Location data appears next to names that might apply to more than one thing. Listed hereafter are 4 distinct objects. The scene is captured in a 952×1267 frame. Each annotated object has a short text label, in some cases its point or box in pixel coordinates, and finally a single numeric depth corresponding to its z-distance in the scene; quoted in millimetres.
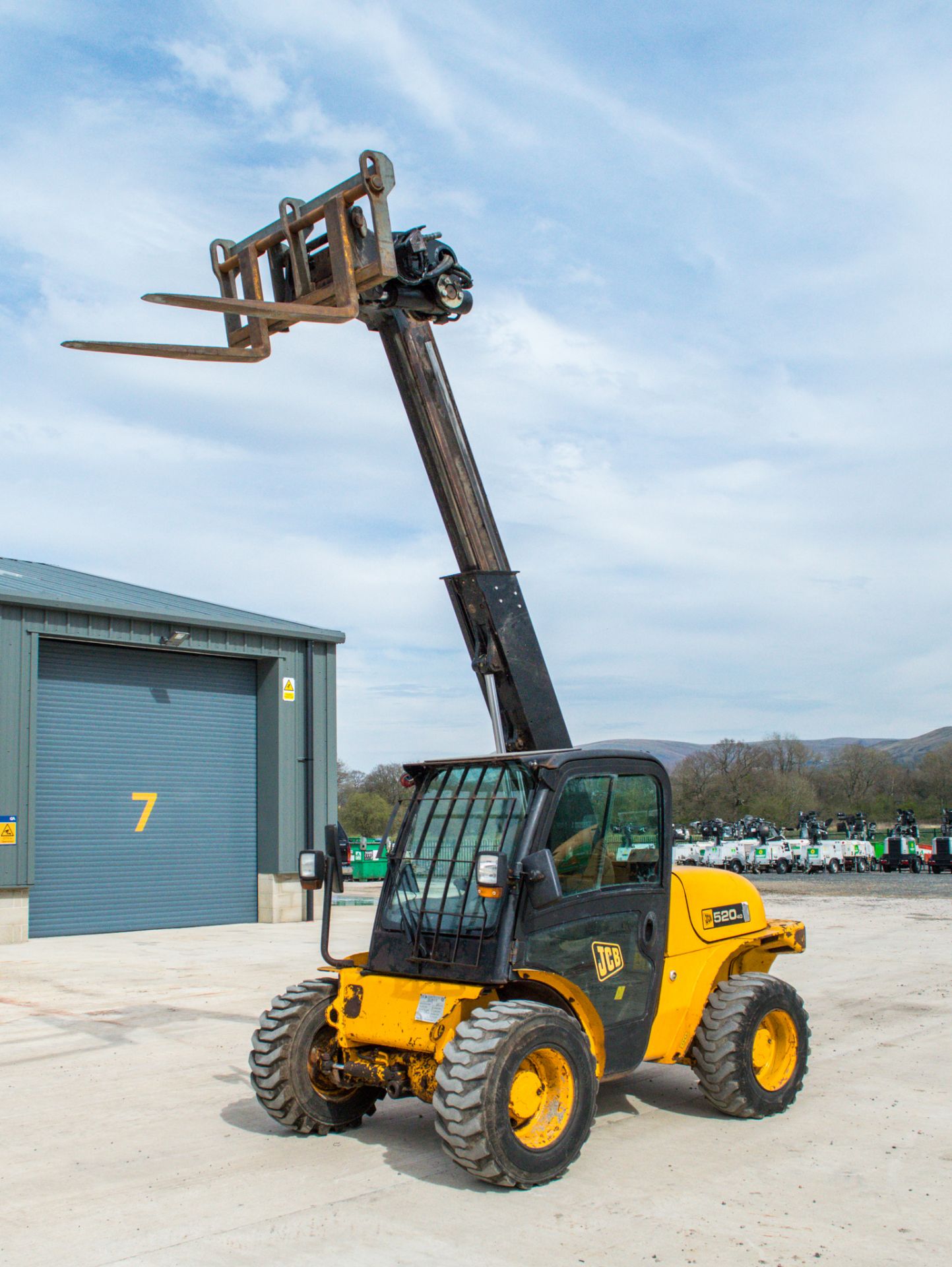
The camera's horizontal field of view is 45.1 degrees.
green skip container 36719
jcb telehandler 5734
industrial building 18141
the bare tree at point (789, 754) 93312
